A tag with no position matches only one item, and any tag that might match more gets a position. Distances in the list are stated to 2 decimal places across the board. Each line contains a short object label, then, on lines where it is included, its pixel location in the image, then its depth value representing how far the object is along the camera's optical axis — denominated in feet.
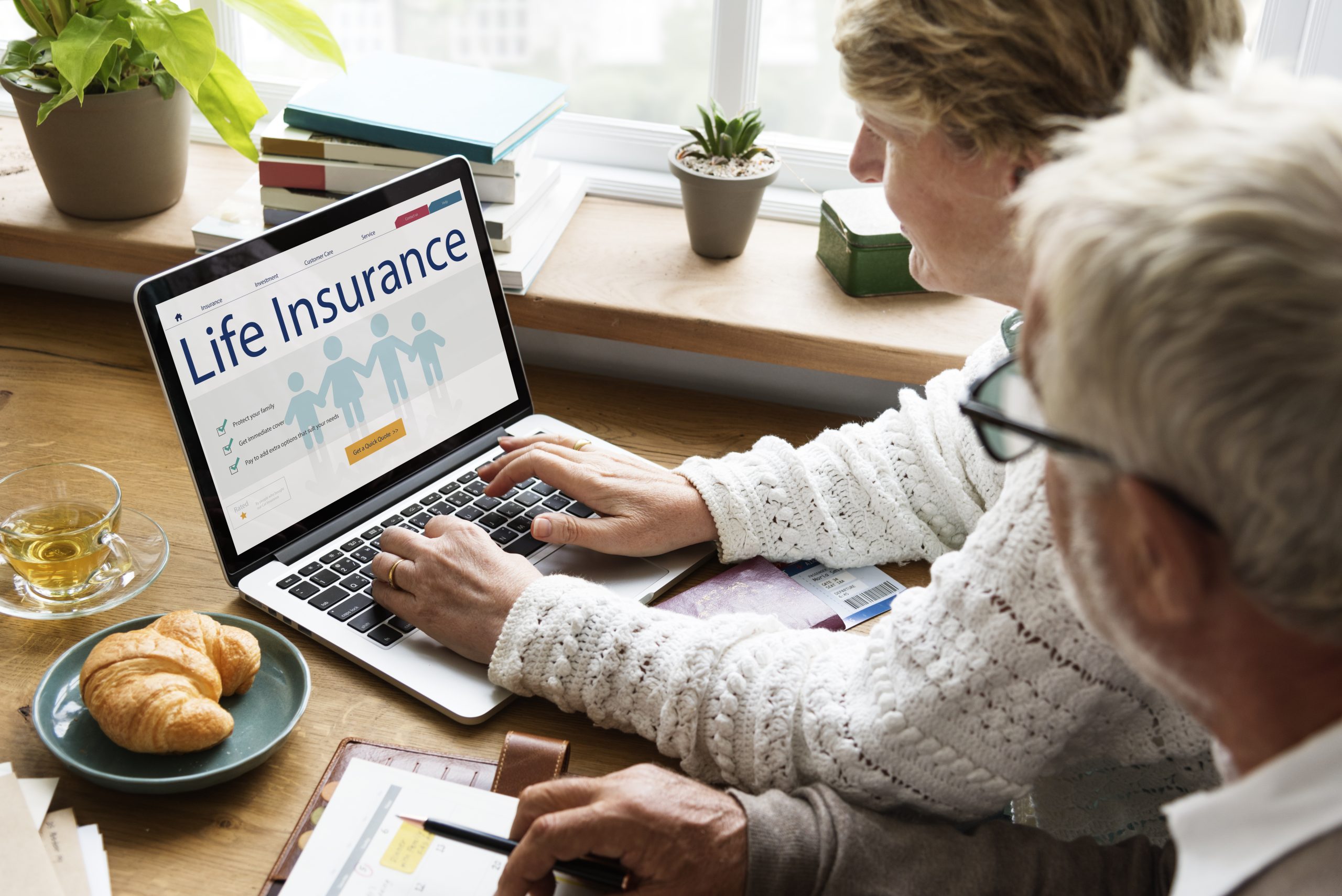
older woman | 2.59
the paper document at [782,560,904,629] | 3.54
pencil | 2.52
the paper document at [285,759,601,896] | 2.54
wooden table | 2.67
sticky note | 2.58
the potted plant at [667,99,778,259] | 4.69
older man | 1.48
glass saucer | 3.27
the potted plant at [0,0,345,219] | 4.18
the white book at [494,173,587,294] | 4.64
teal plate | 2.72
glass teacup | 3.26
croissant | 2.72
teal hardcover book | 4.49
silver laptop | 3.27
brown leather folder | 2.80
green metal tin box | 4.75
